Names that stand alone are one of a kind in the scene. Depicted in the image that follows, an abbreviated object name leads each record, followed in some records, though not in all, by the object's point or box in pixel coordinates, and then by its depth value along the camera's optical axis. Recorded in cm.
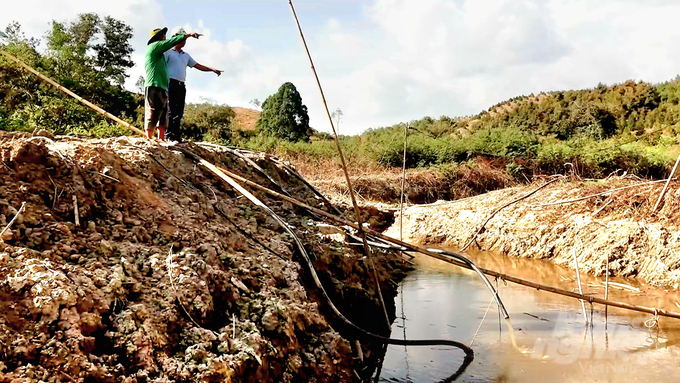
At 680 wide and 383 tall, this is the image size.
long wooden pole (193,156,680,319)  411
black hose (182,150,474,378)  398
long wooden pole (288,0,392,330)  379
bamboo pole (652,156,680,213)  715
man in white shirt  630
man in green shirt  577
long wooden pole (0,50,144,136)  562
